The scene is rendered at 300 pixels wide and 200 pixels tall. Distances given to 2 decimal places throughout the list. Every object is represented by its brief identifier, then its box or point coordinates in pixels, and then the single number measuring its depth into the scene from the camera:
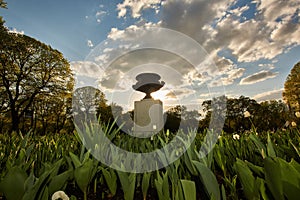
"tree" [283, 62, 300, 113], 22.15
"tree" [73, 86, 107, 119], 26.52
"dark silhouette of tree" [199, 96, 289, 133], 26.14
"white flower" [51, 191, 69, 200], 0.60
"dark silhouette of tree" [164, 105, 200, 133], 24.90
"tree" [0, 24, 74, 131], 19.58
